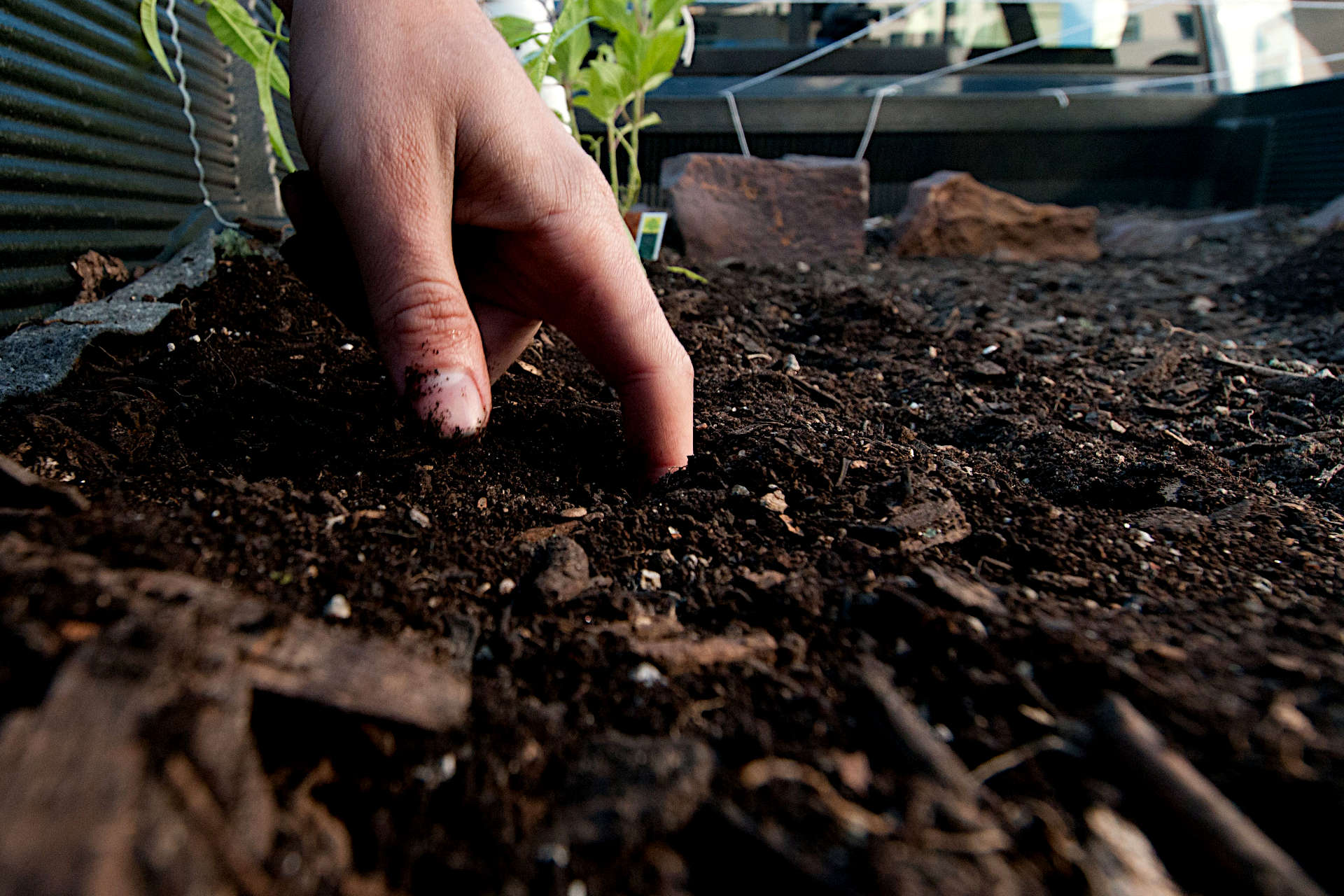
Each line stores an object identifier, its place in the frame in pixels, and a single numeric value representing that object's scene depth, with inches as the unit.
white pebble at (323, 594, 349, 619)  6.4
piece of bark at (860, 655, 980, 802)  5.2
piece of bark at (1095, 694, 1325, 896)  4.5
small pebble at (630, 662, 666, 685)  6.3
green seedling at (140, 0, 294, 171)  13.5
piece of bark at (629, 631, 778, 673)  6.5
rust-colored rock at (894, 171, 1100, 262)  28.5
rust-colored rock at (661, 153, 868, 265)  24.8
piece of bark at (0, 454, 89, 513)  6.7
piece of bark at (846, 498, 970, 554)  8.1
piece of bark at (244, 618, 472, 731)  5.2
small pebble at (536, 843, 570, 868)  4.8
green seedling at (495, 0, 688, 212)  15.7
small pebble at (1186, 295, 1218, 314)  20.0
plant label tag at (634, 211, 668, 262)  19.2
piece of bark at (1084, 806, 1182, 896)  4.6
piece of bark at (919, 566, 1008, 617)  6.8
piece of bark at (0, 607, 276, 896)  3.8
